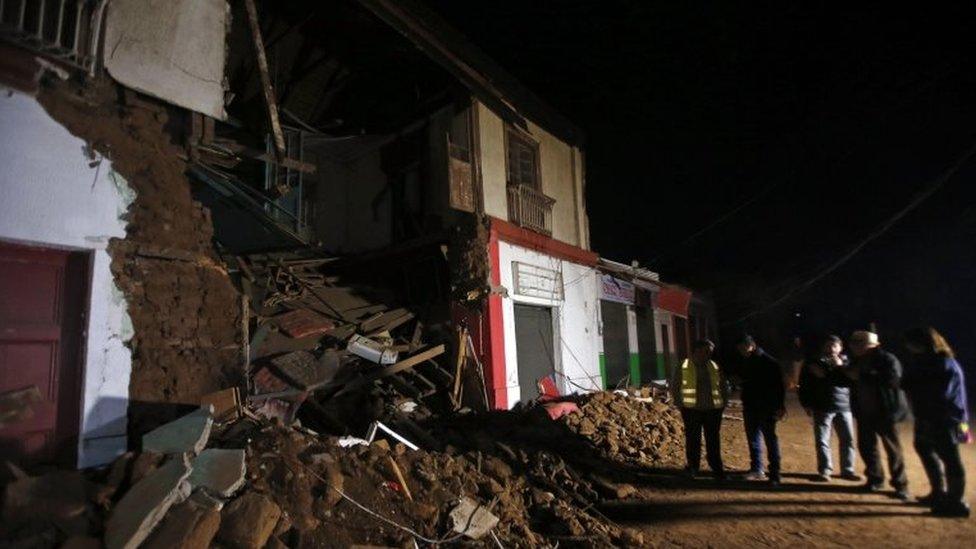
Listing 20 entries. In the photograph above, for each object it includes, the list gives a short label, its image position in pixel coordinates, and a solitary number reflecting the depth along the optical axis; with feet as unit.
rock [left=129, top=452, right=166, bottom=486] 11.91
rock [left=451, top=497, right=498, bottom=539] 14.12
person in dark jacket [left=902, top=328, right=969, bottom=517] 16.62
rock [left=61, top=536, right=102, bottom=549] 9.96
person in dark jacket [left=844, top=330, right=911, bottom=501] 18.47
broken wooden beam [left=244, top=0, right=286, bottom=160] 20.30
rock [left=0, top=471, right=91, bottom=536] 10.27
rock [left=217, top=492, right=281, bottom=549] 10.87
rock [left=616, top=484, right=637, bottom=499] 19.90
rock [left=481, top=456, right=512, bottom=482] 18.48
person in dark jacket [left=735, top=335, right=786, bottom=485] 20.84
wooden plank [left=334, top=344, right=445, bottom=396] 26.97
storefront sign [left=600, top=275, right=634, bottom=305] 46.52
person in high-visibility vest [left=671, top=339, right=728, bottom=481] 21.36
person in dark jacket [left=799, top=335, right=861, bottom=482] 20.76
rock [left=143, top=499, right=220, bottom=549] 10.32
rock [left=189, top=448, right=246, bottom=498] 12.05
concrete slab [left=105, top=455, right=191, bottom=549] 10.25
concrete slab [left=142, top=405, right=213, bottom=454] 12.91
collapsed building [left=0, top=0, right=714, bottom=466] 13.62
